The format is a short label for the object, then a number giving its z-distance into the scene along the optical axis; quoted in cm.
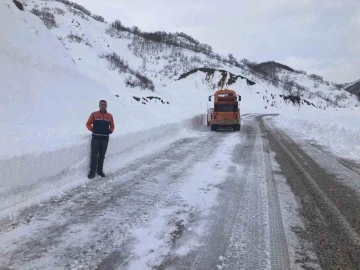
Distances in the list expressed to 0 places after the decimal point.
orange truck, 2139
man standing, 815
